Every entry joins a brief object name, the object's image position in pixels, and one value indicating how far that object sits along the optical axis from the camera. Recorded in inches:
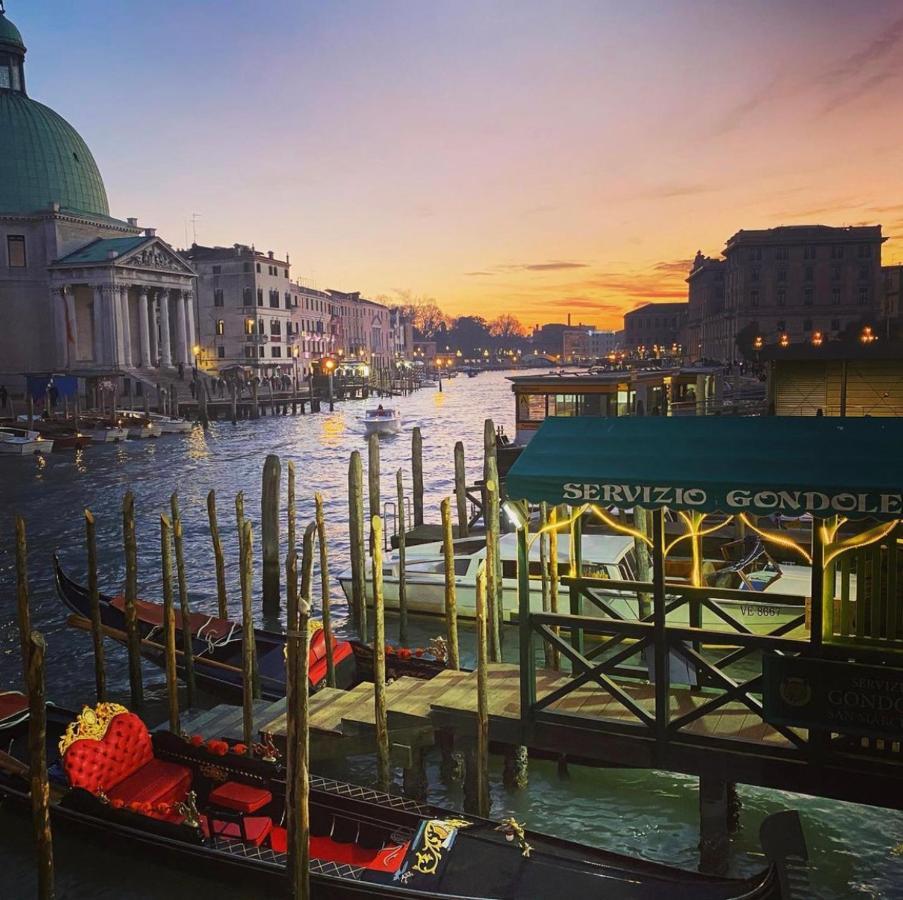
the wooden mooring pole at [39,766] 268.5
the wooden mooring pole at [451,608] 425.1
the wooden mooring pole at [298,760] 266.7
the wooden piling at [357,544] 591.2
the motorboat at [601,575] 562.9
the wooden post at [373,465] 808.1
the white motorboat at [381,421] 2354.8
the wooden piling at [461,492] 882.1
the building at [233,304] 3577.8
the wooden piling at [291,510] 603.7
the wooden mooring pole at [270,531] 748.6
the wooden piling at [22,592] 419.5
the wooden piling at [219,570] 597.1
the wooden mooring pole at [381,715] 358.9
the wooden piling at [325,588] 459.5
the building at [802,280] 3826.3
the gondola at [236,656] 486.6
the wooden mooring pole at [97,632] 469.1
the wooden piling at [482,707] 329.7
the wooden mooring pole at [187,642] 494.6
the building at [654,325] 6122.1
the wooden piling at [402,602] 595.4
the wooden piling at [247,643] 391.2
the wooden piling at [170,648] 413.4
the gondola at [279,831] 281.6
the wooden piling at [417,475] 966.4
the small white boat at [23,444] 1815.9
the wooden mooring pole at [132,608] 455.2
